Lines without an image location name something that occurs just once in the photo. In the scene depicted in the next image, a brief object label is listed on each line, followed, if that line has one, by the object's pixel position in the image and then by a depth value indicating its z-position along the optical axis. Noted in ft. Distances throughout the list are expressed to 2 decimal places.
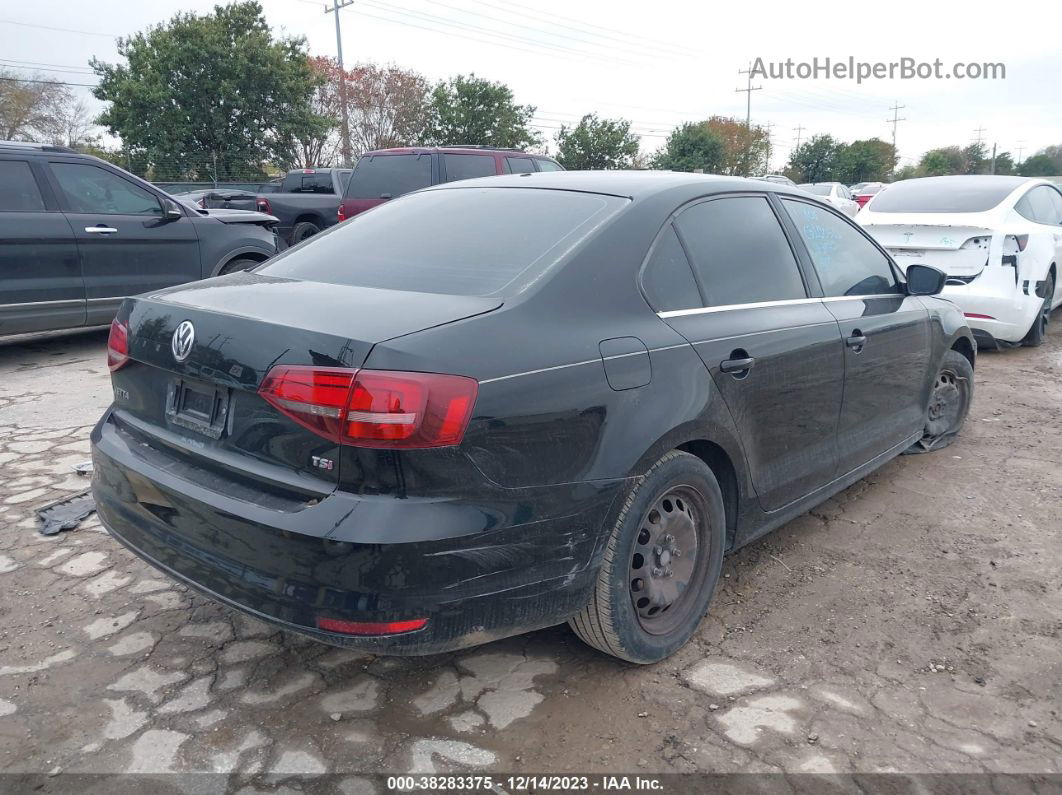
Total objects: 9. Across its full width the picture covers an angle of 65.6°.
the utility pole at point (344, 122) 109.81
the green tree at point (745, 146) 150.41
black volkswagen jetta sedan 6.94
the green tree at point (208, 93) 89.81
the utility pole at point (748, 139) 153.99
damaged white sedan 22.95
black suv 21.58
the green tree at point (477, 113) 96.63
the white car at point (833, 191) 62.41
